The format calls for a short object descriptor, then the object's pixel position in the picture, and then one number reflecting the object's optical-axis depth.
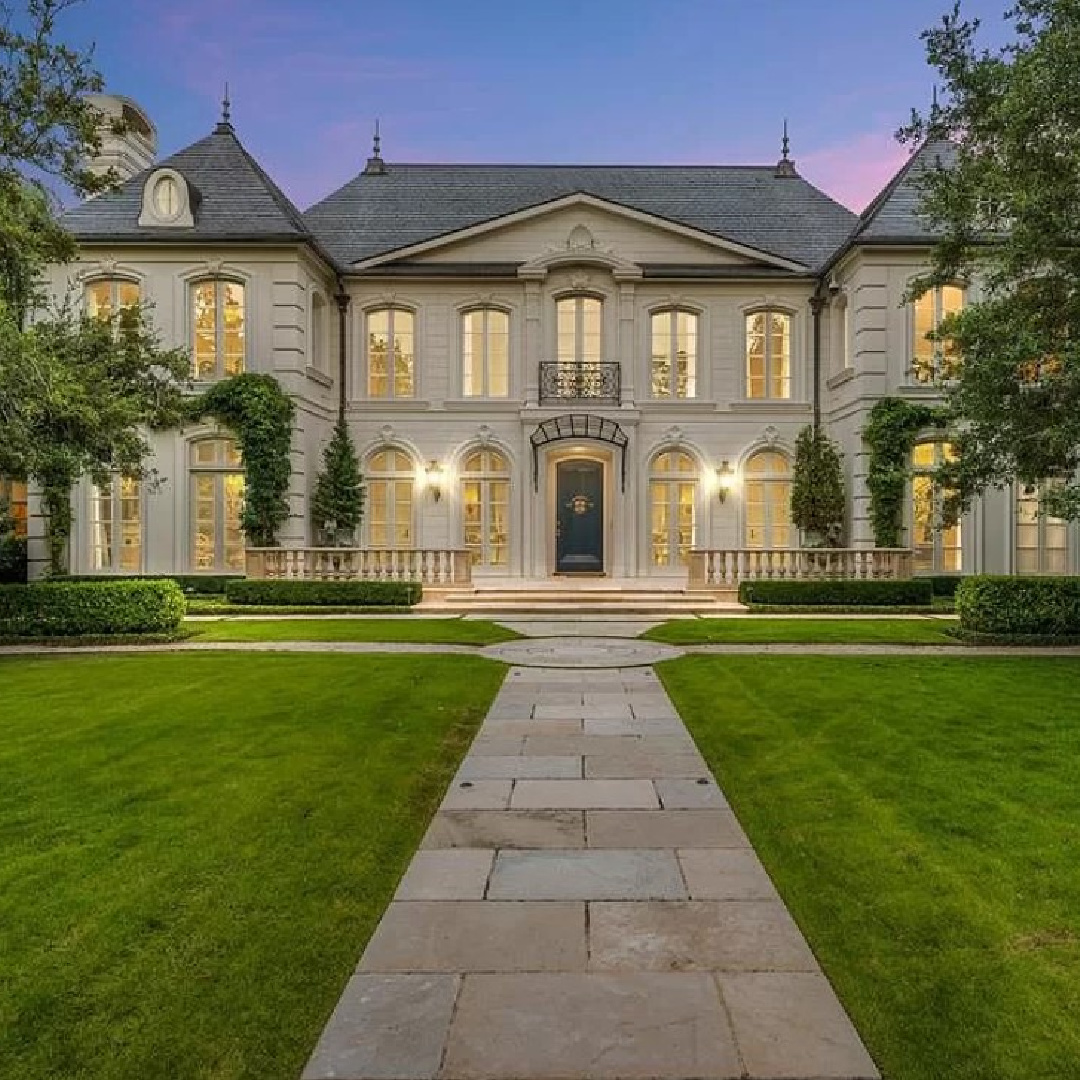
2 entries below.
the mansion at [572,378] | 21.39
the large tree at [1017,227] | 10.54
